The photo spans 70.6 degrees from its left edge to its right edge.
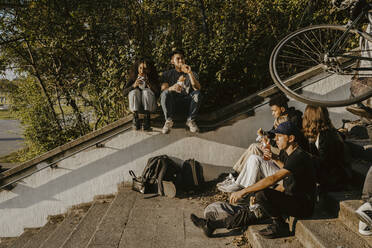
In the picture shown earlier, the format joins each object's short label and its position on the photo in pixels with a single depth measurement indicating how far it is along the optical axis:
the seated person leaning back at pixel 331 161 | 3.26
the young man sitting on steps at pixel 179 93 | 4.54
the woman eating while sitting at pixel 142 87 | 4.62
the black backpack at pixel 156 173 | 4.73
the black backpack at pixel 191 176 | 4.78
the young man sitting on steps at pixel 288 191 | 2.86
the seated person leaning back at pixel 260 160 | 3.62
